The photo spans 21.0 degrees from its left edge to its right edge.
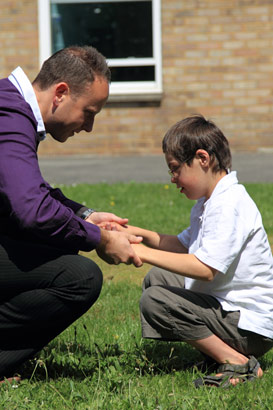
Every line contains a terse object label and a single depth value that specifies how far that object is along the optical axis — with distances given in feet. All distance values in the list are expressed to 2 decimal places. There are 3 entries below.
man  10.94
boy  11.39
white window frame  42.63
